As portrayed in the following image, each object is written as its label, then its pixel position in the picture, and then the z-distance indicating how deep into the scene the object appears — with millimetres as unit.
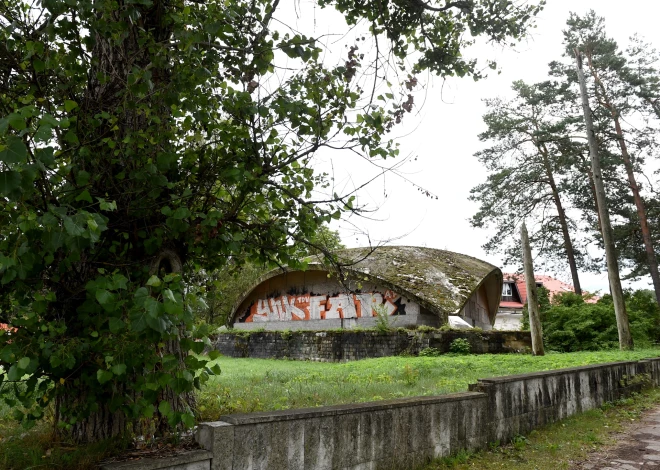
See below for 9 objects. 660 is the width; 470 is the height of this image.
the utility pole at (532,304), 15523
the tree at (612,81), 23766
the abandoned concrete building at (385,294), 23391
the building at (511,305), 44681
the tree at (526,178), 26344
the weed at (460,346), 17470
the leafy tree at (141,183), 2955
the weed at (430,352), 17297
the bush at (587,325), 20594
